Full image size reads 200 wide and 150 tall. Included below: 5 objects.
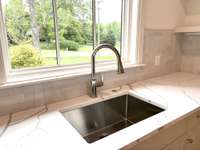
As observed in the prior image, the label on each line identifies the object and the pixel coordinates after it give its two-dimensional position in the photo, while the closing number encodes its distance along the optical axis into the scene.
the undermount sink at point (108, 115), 1.02
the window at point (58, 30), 1.02
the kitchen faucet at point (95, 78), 1.02
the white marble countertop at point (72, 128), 0.63
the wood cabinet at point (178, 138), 0.76
